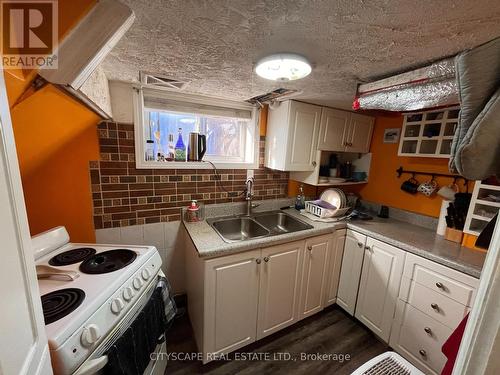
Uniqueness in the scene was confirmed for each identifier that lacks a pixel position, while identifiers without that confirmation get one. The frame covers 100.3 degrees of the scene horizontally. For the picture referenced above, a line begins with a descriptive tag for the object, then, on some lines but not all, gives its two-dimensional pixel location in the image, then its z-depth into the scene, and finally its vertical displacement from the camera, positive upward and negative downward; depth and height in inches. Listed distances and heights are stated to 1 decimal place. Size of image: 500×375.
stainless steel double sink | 72.0 -24.8
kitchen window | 63.3 +7.6
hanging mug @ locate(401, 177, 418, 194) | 75.4 -8.0
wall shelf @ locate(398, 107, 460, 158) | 64.6 +10.3
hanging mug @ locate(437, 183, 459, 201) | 64.1 -8.0
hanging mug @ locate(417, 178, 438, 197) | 71.0 -7.8
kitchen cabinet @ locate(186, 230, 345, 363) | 52.8 -38.2
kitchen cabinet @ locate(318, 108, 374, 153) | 78.4 +11.1
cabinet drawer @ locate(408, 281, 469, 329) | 48.8 -34.4
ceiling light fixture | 36.6 +16.4
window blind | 63.7 +15.3
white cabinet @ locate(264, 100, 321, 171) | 71.5 +7.4
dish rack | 74.5 -18.9
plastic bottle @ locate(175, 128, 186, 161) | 68.8 +0.3
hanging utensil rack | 66.8 -3.2
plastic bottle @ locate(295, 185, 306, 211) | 85.6 -17.9
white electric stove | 26.9 -23.5
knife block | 59.8 -19.7
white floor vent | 30.9 -30.7
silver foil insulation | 36.2 +14.3
